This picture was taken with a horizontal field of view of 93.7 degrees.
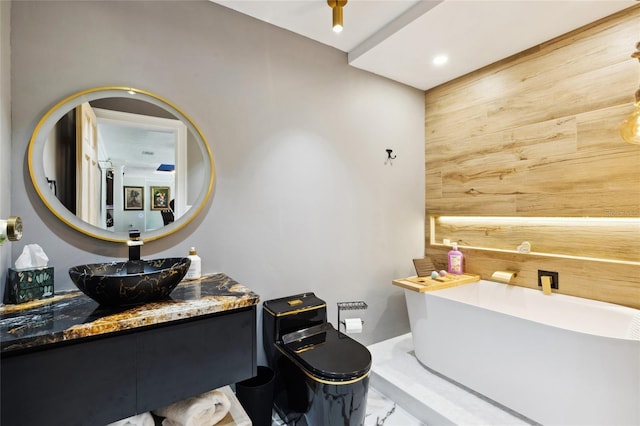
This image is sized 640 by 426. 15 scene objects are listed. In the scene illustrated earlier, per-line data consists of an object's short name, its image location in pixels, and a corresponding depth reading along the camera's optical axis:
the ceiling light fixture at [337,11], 1.79
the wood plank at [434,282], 2.40
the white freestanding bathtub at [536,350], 1.49
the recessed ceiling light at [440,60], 2.50
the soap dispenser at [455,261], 2.81
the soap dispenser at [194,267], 1.73
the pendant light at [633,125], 1.73
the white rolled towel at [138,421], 1.22
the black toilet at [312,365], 1.55
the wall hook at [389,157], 2.86
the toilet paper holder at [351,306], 2.25
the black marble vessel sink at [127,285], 1.16
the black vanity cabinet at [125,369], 0.98
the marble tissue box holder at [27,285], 1.28
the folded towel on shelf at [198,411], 1.32
